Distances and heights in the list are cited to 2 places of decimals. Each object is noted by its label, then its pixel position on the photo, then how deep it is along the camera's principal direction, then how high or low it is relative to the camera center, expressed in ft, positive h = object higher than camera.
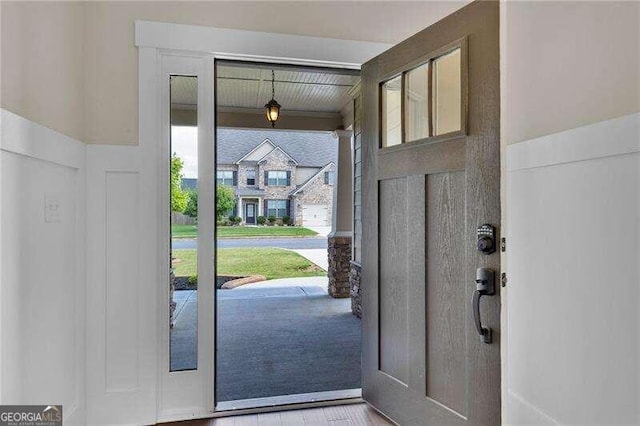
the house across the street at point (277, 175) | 41.39 +4.09
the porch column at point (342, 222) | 17.70 -0.34
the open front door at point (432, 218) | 5.29 -0.05
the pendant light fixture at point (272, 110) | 15.28 +4.02
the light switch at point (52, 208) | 5.41 +0.09
